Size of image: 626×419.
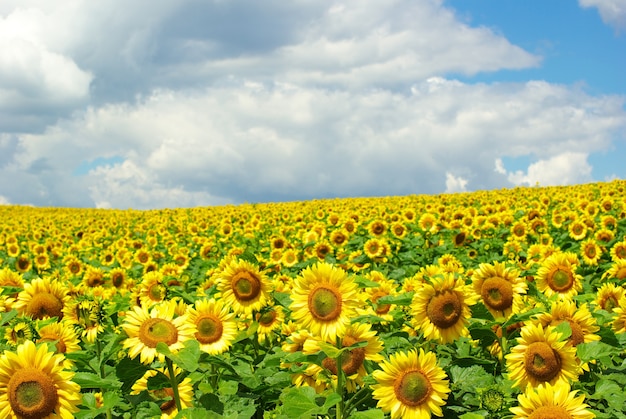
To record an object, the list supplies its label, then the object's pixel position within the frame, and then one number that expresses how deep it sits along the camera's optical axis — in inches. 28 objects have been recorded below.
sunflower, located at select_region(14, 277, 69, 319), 195.6
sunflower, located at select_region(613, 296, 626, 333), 183.3
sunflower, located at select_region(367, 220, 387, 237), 506.6
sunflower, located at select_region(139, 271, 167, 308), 221.0
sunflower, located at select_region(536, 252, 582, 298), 243.4
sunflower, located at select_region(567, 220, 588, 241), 499.4
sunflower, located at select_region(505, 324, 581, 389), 141.3
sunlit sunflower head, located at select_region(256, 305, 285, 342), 205.5
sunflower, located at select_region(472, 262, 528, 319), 183.0
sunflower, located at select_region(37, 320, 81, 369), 169.2
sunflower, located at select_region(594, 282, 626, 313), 205.8
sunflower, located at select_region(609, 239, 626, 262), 376.0
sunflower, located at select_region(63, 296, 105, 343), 178.3
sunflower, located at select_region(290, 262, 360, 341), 138.1
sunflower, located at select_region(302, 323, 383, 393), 145.6
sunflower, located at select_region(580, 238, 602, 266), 416.2
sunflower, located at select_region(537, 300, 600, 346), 160.7
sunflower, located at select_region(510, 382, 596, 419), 111.6
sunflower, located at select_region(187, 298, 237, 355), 154.3
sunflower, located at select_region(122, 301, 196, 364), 132.2
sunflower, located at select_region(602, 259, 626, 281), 262.8
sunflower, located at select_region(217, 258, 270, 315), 181.8
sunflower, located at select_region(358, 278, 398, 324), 182.3
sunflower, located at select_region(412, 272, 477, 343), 157.2
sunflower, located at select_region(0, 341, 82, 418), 115.8
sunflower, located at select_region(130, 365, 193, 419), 147.8
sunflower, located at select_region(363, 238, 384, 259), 451.8
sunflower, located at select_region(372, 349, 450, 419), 130.7
